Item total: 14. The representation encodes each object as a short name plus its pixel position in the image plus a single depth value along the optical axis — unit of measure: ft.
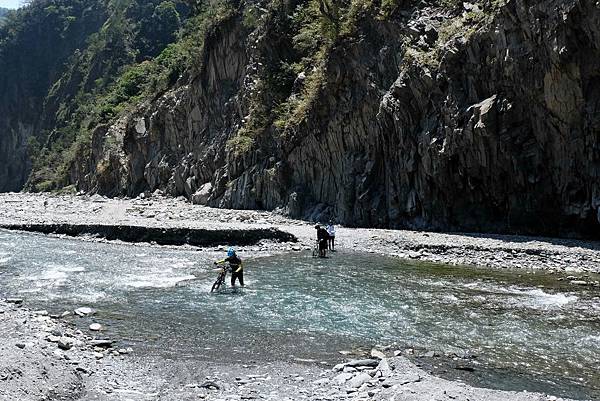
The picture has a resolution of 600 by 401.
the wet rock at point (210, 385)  35.68
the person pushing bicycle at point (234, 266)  66.49
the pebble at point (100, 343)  43.45
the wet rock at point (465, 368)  39.37
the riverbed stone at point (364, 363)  39.19
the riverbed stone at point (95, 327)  47.98
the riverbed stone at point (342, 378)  36.27
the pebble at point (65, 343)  41.19
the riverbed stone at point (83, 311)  53.01
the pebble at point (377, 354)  41.42
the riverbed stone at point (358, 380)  35.35
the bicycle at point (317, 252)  89.45
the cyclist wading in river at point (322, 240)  88.58
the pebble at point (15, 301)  56.79
